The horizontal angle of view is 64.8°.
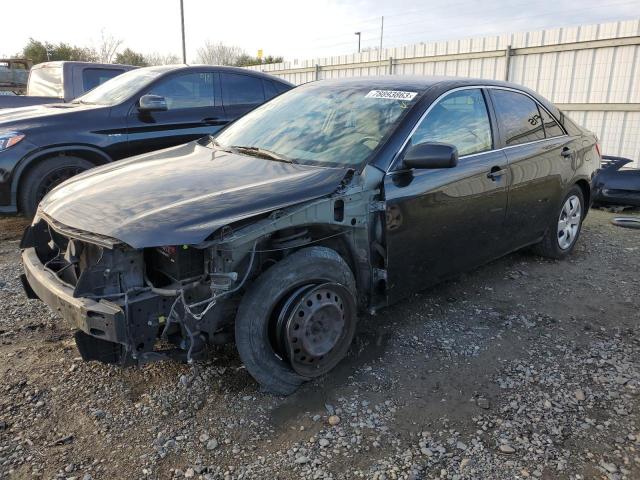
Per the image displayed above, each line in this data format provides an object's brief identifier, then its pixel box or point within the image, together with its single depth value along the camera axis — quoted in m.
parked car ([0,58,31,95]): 15.83
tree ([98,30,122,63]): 35.30
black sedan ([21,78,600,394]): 2.41
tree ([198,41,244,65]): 45.75
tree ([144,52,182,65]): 39.00
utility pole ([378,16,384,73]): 14.20
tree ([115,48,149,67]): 36.63
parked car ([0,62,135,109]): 7.75
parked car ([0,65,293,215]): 5.04
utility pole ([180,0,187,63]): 26.53
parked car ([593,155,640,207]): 7.47
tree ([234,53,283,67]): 41.54
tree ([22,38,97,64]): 33.50
